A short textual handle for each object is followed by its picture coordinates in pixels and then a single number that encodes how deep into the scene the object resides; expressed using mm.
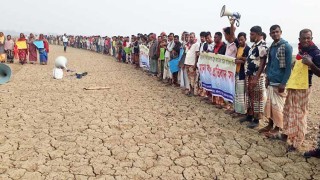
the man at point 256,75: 4866
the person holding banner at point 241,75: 5434
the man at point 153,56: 10352
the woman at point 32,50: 14461
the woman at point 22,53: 13920
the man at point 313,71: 3703
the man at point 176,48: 8383
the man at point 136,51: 14154
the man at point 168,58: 8894
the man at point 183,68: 8021
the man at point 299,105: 3787
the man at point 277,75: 4250
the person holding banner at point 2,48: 13327
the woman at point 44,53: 14559
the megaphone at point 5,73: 8859
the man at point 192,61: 7383
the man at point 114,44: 21628
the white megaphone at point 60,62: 10422
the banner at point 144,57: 12573
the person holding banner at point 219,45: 6378
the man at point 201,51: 7043
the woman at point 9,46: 13594
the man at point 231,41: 5789
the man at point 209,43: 6875
